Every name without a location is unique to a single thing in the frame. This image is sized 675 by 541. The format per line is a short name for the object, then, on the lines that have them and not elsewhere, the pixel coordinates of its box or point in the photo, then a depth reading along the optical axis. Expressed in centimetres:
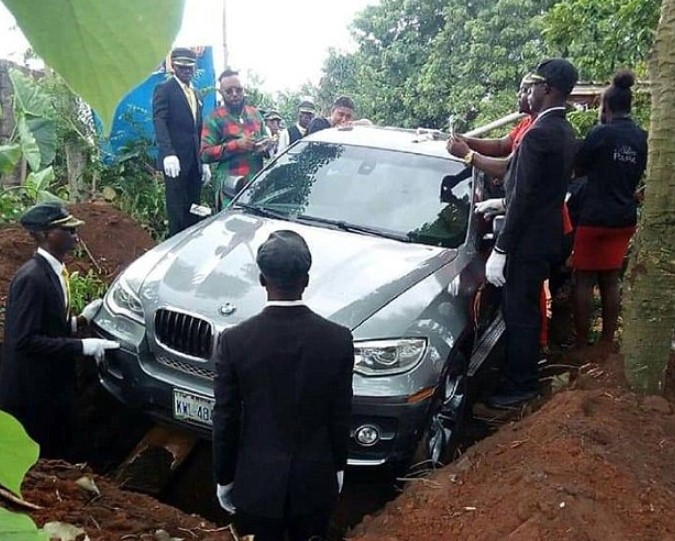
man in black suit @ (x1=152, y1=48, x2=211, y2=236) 642
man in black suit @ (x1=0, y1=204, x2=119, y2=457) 398
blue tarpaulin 816
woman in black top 489
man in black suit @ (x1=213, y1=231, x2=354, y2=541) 299
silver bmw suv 403
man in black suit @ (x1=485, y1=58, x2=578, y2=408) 438
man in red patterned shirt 679
